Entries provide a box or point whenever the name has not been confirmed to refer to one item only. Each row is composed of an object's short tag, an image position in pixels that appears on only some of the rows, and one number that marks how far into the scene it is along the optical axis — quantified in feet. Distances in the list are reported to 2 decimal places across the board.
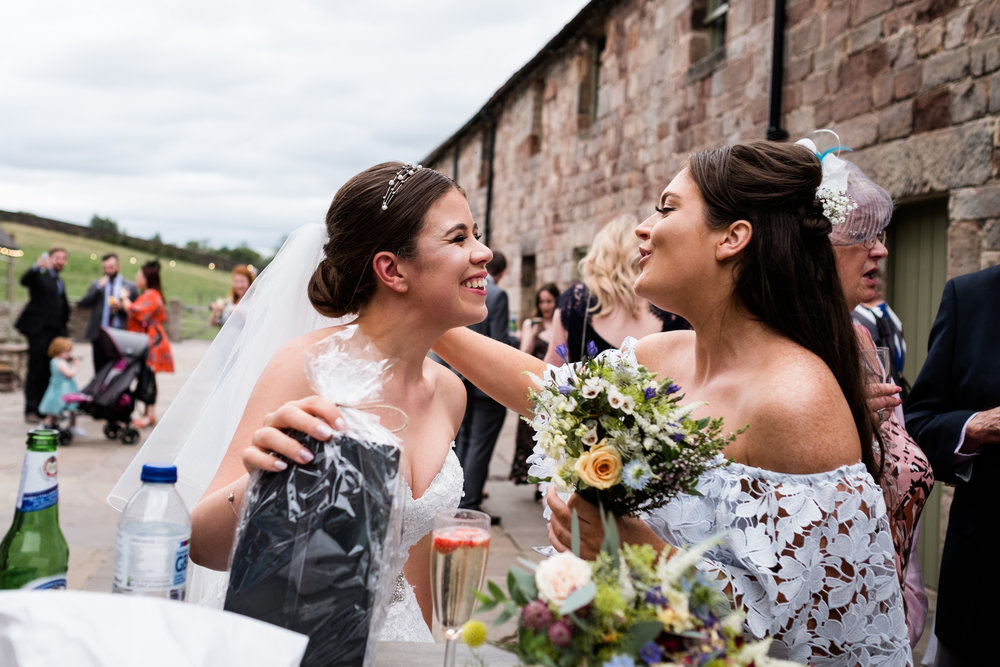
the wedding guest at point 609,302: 16.43
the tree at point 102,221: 174.75
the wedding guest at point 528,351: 24.31
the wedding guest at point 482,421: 20.86
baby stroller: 29.60
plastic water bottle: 4.19
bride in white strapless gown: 7.47
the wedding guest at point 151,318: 33.17
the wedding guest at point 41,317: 33.53
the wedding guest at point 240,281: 31.48
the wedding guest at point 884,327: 12.36
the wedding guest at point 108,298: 34.37
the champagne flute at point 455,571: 4.89
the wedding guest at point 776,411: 5.84
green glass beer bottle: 4.35
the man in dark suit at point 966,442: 8.59
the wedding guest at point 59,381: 30.14
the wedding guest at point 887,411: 7.50
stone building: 16.66
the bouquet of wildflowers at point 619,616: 3.42
